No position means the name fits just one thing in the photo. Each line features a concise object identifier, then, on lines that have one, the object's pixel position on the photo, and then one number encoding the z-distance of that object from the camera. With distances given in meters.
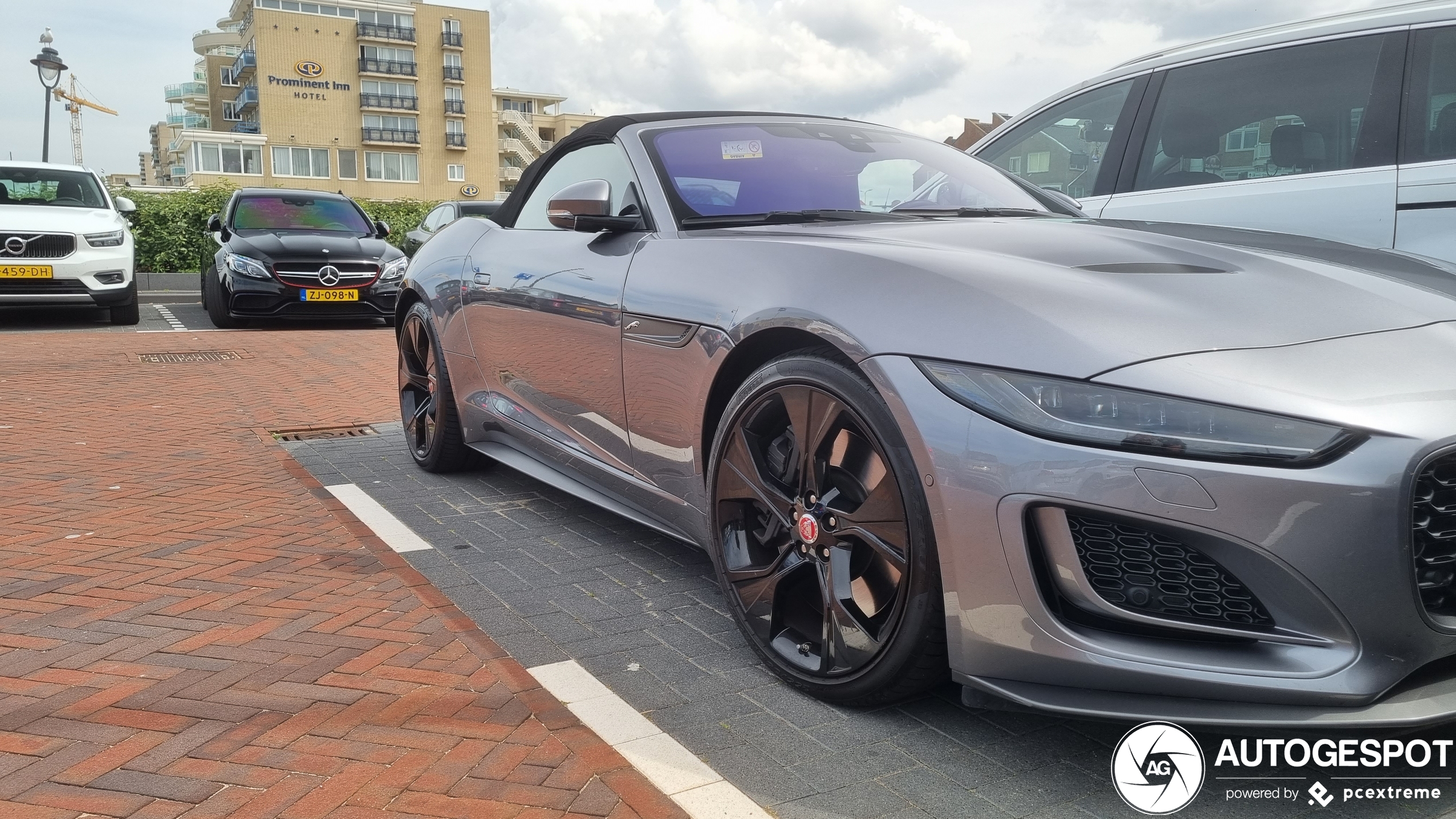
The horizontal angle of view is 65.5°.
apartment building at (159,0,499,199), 69.50
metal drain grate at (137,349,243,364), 9.34
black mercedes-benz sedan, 11.66
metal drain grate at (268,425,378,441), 6.14
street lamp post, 17.42
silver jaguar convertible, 1.88
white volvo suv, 10.91
